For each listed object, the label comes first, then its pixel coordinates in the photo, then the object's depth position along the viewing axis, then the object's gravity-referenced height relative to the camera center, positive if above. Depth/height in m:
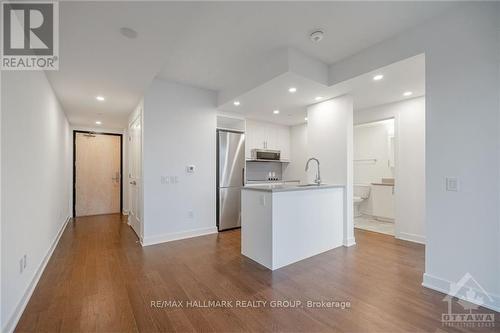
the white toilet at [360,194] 5.76 -0.73
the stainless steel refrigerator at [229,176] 4.50 -0.22
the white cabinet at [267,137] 5.55 +0.76
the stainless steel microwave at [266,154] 5.48 +0.30
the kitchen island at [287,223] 2.67 -0.75
